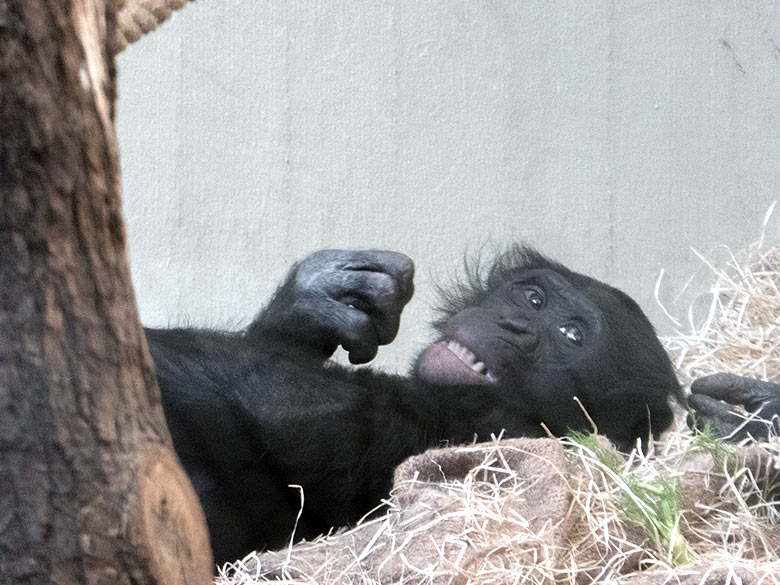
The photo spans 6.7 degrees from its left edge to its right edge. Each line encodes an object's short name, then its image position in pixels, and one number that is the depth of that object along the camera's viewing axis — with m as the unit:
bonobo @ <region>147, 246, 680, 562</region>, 4.55
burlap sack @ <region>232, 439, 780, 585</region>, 4.45
